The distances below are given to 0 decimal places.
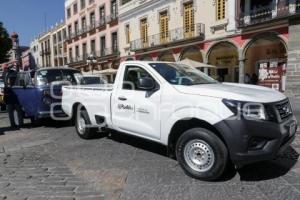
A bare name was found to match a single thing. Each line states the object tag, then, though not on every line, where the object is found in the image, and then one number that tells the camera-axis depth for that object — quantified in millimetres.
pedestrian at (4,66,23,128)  9656
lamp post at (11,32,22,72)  15692
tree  28656
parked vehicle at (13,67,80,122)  9055
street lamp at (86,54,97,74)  31031
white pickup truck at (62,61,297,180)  4133
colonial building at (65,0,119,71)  35594
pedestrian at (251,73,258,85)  20438
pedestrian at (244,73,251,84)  20438
